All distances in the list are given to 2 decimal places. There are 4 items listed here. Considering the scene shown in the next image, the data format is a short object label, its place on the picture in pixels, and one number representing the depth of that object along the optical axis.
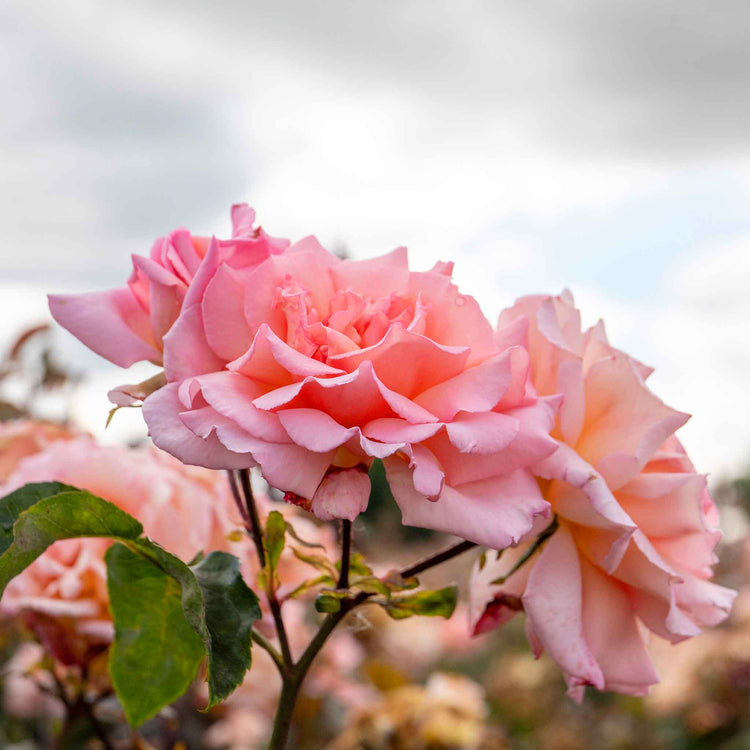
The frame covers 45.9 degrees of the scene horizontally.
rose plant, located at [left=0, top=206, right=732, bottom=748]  0.42
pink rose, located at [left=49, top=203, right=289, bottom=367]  0.48
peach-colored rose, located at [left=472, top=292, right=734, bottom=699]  0.49
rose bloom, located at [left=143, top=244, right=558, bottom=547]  0.41
